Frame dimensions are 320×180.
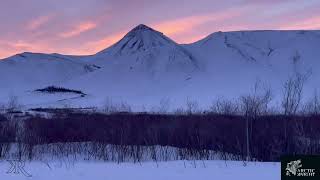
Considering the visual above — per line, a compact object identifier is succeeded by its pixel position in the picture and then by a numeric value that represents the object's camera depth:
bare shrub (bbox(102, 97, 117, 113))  77.24
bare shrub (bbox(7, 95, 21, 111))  69.03
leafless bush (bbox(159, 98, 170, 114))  67.16
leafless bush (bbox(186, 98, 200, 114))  60.38
